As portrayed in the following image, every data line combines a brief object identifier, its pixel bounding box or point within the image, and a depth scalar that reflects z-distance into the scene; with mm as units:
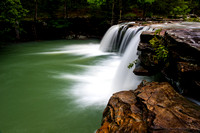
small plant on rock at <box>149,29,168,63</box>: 3366
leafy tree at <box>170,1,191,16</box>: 13110
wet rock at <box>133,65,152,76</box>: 3929
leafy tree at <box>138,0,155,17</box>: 12934
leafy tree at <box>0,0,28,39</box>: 8215
